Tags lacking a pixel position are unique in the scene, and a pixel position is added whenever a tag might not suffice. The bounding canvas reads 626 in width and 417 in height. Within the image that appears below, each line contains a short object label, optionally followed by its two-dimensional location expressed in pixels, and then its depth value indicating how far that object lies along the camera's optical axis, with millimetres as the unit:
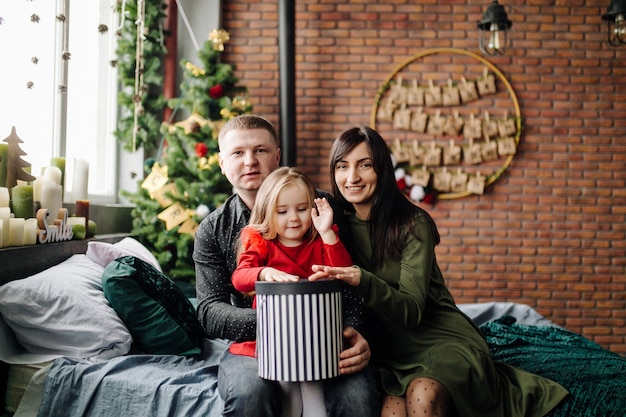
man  1729
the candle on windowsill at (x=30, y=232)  2363
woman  1827
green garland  4234
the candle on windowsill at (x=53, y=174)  2766
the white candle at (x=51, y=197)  2599
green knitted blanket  1935
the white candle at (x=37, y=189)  2598
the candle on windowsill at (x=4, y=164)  2338
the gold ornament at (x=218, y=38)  4566
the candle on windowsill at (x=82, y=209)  3045
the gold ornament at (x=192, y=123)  4355
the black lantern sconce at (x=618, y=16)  4125
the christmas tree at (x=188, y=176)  4219
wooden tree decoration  2383
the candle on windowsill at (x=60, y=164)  2891
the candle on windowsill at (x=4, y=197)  2276
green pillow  2146
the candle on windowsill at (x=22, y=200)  2398
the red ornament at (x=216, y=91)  4426
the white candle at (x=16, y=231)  2264
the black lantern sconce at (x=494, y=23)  4215
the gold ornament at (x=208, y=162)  4293
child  1863
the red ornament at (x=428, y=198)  5043
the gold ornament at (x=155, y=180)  4246
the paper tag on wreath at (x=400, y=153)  5082
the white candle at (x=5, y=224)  2195
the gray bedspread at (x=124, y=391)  1914
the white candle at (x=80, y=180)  3158
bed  1943
